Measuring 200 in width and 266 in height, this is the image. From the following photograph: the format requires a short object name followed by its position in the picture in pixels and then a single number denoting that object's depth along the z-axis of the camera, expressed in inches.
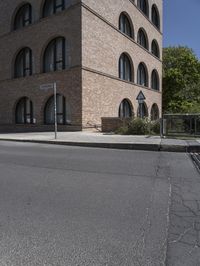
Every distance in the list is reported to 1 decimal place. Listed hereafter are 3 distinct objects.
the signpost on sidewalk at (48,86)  422.4
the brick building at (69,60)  562.1
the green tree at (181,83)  1060.6
